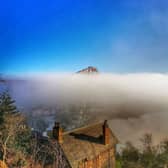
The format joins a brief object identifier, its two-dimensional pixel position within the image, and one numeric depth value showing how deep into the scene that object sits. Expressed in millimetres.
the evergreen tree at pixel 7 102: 30492
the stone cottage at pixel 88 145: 23272
